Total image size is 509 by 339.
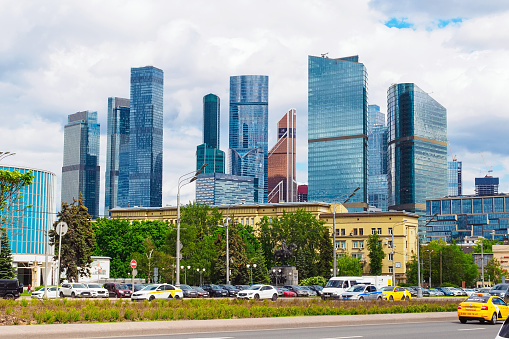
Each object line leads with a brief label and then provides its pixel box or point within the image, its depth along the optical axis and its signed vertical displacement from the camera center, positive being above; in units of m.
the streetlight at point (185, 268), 99.35 -5.90
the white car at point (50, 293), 62.22 -5.81
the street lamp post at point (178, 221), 59.29 +0.75
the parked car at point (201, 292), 68.68 -6.29
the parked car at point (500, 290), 54.57 -5.14
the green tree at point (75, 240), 83.44 -1.39
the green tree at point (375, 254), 132.25 -4.49
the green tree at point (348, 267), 122.16 -6.51
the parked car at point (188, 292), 67.31 -6.14
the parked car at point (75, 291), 62.38 -5.63
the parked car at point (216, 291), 75.56 -6.74
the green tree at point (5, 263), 87.19 -4.43
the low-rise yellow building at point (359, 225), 141.62 +1.11
